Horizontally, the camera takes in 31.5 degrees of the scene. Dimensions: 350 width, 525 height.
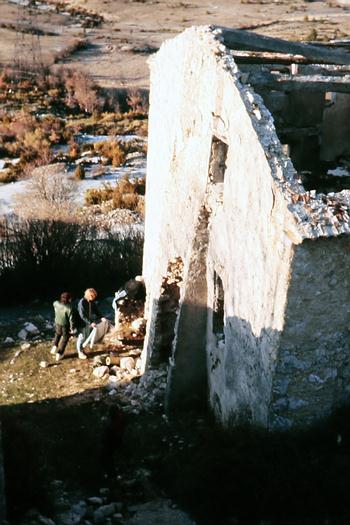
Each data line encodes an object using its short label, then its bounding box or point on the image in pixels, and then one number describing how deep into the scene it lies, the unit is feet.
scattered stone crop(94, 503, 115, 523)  24.80
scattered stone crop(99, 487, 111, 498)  26.89
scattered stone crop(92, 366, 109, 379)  38.57
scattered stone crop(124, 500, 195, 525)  24.20
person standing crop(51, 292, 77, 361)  38.50
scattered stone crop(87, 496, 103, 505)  26.24
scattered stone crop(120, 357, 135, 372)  39.19
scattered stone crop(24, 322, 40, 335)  45.78
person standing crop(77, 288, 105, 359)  38.54
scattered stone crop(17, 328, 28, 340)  45.09
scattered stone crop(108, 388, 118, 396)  36.11
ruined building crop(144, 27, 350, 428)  21.53
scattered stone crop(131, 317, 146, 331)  43.45
